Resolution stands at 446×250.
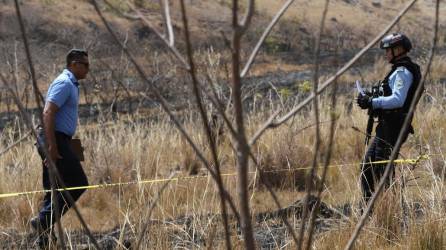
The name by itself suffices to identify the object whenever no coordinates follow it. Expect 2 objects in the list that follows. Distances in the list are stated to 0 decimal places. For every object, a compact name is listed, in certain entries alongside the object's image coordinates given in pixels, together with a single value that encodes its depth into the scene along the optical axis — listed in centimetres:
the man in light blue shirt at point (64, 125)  2183
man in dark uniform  2211
